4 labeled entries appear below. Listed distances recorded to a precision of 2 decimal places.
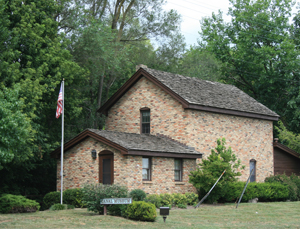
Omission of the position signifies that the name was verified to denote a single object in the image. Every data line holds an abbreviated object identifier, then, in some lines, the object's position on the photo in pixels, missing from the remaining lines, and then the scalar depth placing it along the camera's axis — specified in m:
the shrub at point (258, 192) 26.75
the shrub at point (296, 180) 30.90
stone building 24.45
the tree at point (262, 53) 41.88
